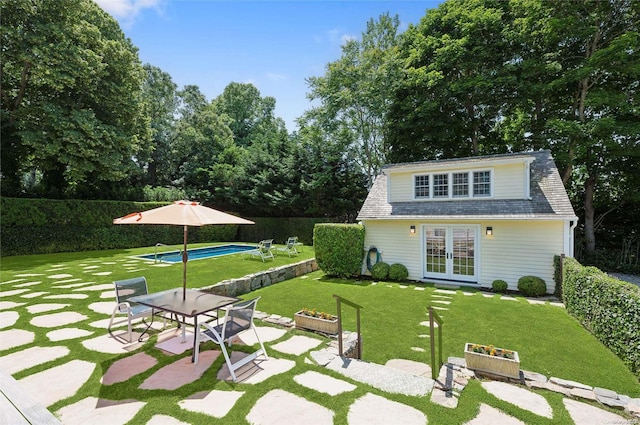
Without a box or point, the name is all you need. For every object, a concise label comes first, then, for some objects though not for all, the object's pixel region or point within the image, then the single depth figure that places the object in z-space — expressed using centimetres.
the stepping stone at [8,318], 591
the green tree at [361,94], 2097
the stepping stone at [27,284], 893
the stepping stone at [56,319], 592
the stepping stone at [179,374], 390
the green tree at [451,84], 1753
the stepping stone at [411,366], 452
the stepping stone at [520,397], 341
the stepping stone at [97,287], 867
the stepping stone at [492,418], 317
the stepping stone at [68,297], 769
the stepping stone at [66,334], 527
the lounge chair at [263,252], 1459
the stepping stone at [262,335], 534
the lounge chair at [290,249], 1598
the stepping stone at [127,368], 402
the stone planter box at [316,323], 576
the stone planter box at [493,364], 410
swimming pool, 1552
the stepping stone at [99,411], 316
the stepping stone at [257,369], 409
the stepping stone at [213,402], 335
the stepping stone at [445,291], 964
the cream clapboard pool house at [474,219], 962
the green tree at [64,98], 1462
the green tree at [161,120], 2977
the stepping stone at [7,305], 695
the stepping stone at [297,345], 502
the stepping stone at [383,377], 379
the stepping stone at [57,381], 360
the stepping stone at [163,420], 312
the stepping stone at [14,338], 498
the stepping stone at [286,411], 320
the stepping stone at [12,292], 798
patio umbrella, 460
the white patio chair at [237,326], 432
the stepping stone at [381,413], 318
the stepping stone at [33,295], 785
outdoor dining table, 453
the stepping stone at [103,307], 678
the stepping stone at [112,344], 487
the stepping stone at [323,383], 379
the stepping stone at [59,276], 1016
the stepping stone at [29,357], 427
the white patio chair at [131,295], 530
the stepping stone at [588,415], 322
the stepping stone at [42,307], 669
